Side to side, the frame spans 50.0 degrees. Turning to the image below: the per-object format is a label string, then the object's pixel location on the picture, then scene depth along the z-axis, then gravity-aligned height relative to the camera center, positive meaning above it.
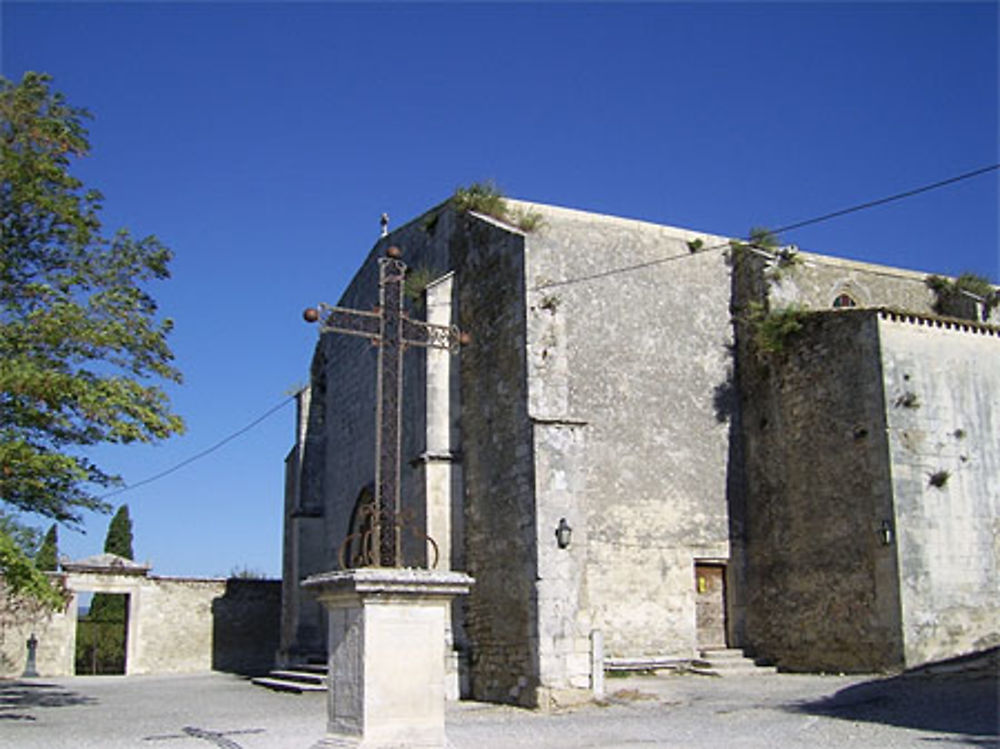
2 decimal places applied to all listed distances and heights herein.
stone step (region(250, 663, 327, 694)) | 20.03 -1.98
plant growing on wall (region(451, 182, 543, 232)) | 19.16 +6.61
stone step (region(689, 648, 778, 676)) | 18.02 -1.52
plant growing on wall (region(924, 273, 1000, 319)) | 22.14 +5.72
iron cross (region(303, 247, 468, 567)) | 8.83 +1.55
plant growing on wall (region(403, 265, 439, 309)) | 19.55 +5.34
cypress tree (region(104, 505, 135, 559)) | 35.81 +1.44
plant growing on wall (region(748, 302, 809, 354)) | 19.05 +4.33
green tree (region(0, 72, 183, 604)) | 14.38 +3.56
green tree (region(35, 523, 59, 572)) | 30.17 +0.82
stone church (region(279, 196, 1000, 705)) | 16.55 +1.97
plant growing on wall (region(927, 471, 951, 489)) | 17.16 +1.46
